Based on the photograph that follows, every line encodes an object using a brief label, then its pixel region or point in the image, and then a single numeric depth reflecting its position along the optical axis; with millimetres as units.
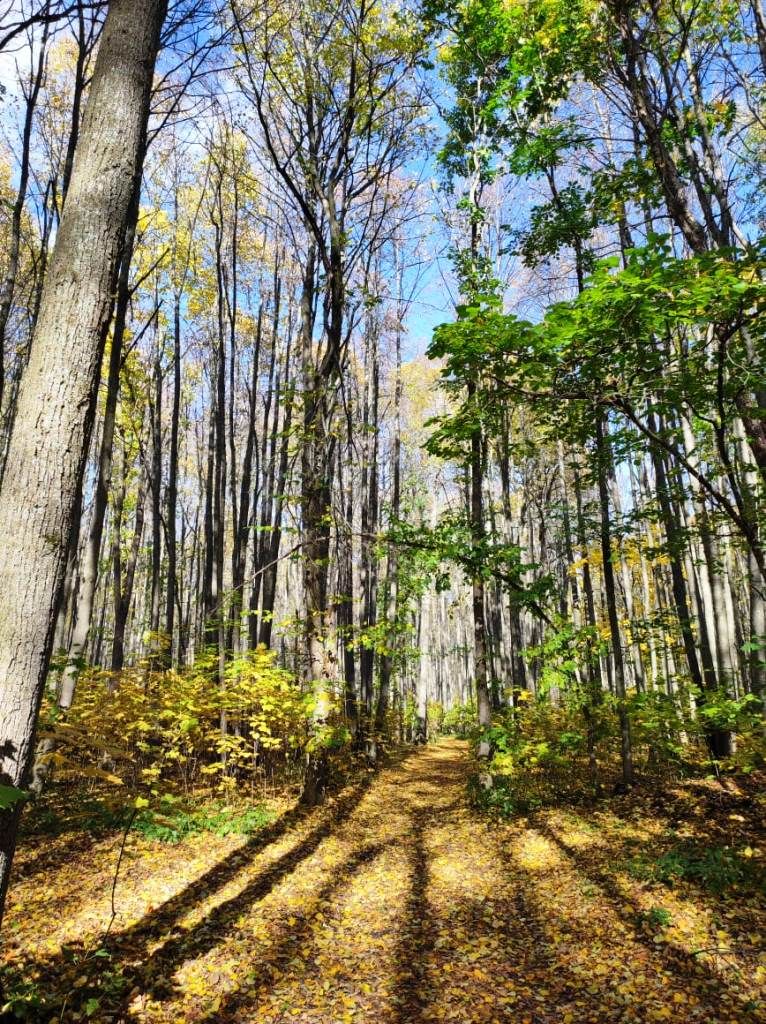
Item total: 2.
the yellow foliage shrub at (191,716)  6117
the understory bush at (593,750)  6289
